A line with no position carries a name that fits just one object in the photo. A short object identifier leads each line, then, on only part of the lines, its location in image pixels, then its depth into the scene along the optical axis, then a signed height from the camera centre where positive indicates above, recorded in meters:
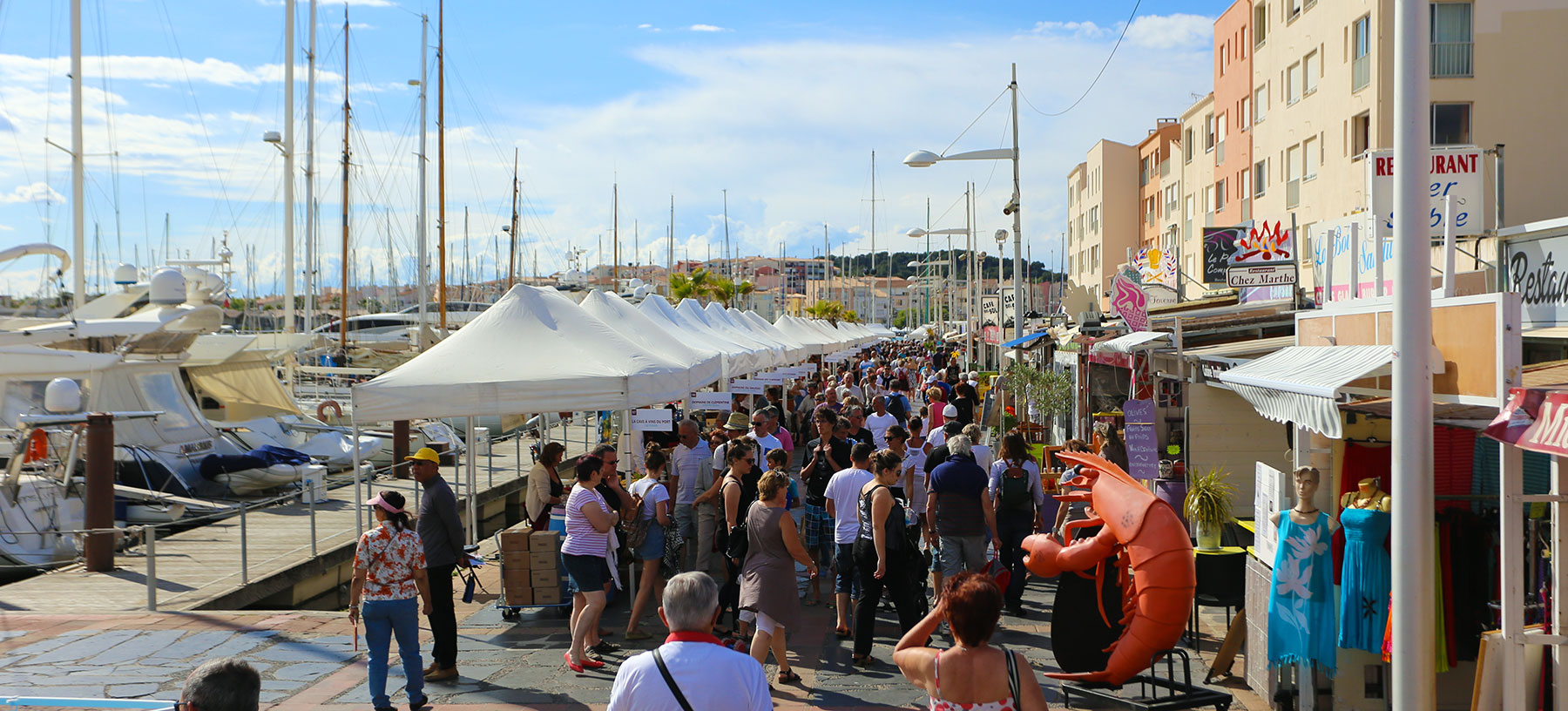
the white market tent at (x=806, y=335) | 27.77 +0.53
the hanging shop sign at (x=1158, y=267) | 21.36 +1.70
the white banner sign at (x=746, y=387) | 19.14 -0.57
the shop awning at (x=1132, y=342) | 11.92 +0.14
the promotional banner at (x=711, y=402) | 15.12 -0.65
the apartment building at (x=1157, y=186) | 50.53 +8.17
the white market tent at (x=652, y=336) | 12.62 +0.23
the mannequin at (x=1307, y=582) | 6.39 -1.34
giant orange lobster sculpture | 6.26 -1.23
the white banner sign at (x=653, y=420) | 11.66 -0.69
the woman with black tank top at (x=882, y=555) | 7.96 -1.48
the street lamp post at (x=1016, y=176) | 17.19 +2.97
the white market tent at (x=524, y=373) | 9.57 -0.16
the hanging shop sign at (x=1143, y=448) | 11.85 -1.02
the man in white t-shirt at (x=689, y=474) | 10.44 -1.17
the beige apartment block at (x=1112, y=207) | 57.72 +7.81
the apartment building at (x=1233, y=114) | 36.34 +8.33
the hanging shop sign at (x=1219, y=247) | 18.67 +1.84
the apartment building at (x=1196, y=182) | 42.19 +6.92
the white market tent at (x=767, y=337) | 23.78 +0.40
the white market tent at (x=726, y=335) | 19.52 +0.37
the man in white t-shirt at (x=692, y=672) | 3.82 -1.12
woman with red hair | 4.08 -1.17
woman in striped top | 7.95 -1.44
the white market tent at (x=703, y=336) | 17.16 +0.30
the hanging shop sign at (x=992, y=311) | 23.79 +0.99
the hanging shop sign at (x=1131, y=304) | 13.78 +0.63
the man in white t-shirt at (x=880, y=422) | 13.88 -0.85
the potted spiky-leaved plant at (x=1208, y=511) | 7.89 -1.13
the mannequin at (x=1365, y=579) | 6.19 -1.28
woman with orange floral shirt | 6.75 -1.42
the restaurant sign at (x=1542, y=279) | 8.39 +0.60
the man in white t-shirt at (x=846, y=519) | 8.55 -1.29
